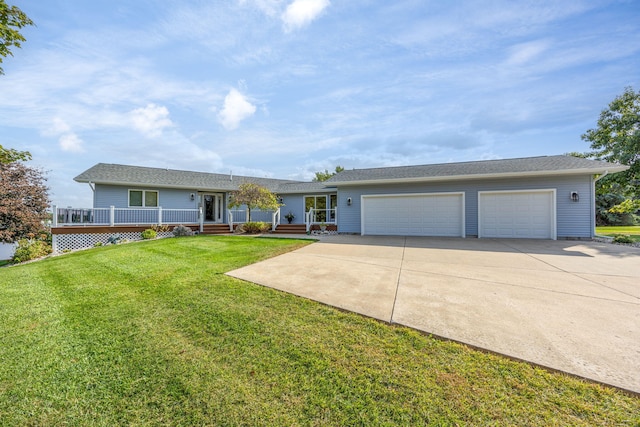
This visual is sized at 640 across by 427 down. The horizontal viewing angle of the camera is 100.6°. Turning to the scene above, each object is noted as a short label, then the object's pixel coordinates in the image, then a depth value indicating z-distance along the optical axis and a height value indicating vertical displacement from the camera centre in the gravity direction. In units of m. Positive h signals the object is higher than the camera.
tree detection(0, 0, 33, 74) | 3.76 +2.82
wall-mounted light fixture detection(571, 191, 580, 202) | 10.63 +0.61
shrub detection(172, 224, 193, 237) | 13.20 -0.89
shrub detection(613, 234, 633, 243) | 9.91 -1.08
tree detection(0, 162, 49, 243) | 10.91 +0.56
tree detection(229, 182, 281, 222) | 14.49 +0.87
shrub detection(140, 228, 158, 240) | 12.53 -0.97
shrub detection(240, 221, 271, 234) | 14.80 -0.81
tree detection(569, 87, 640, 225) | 15.14 +4.40
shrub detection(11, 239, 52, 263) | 9.94 -1.42
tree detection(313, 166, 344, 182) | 41.25 +5.89
